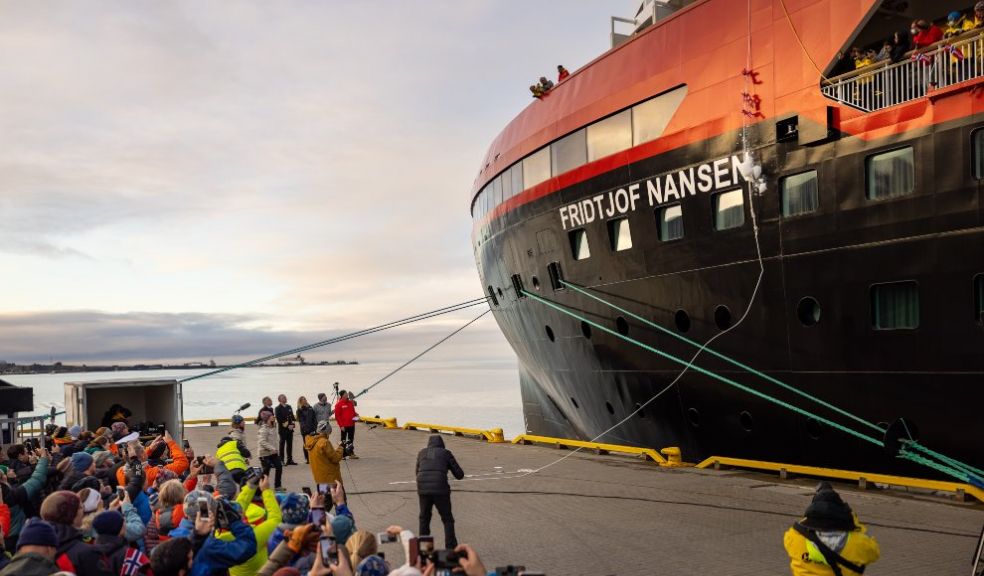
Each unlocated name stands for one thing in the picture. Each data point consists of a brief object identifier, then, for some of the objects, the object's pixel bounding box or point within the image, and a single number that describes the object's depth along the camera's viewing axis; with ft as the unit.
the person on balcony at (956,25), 33.65
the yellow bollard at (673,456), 46.80
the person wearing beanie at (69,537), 15.56
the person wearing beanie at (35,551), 14.10
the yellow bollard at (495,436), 67.87
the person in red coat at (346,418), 58.34
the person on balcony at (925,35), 34.86
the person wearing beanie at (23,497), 23.13
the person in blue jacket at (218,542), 15.72
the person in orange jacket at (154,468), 27.66
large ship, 33.30
